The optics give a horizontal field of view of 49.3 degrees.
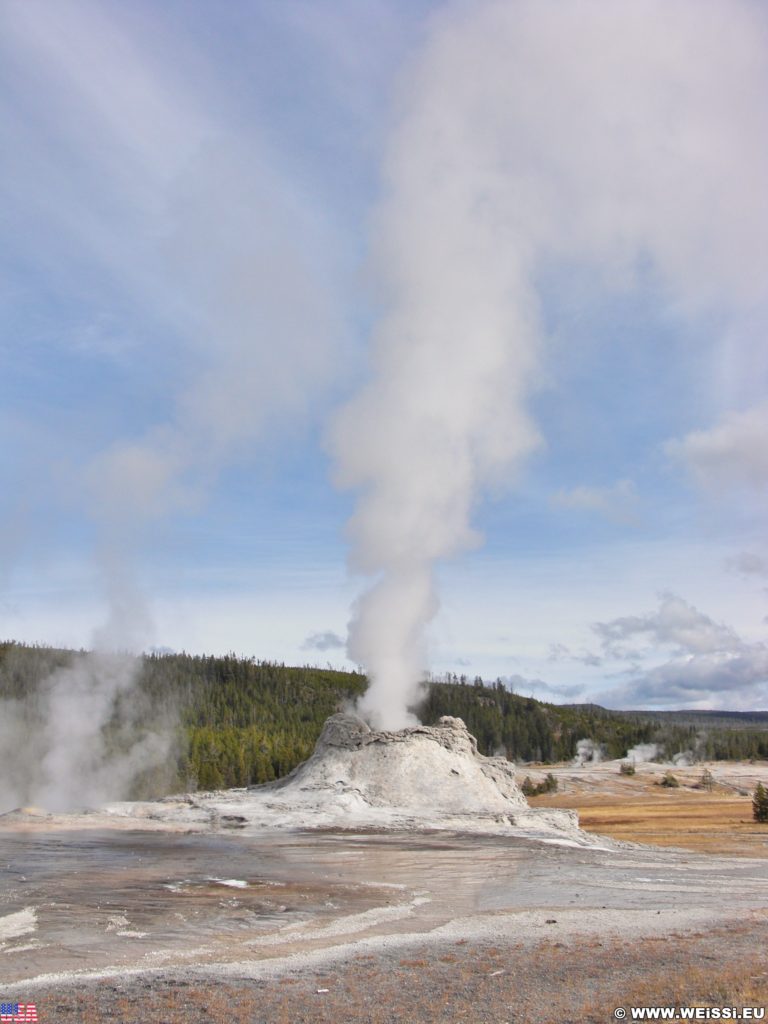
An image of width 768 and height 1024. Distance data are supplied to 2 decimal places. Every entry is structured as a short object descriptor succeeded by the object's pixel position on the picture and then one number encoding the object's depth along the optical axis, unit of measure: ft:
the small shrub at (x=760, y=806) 177.17
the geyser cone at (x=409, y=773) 142.31
